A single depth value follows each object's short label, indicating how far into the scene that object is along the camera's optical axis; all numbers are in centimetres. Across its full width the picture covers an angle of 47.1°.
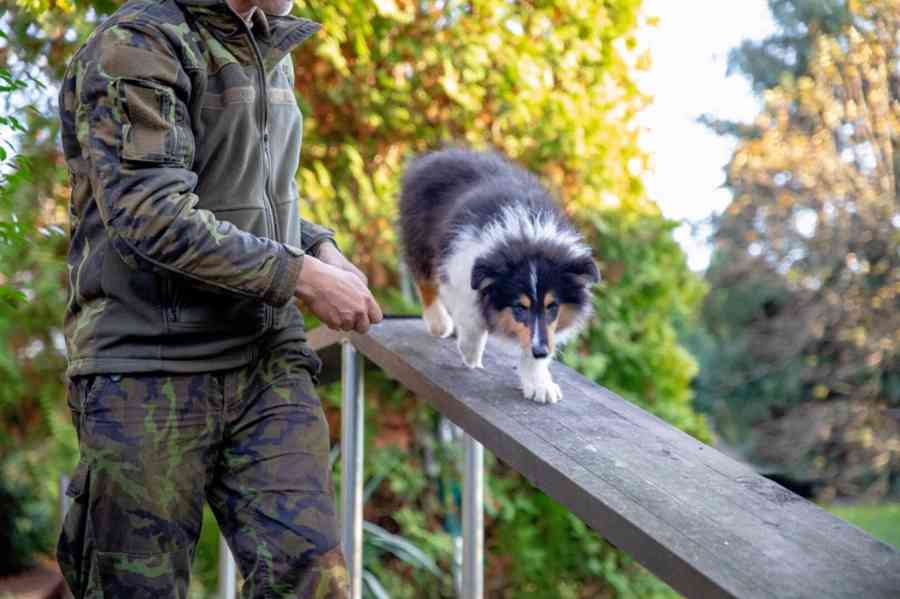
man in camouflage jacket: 166
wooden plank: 126
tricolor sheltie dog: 264
